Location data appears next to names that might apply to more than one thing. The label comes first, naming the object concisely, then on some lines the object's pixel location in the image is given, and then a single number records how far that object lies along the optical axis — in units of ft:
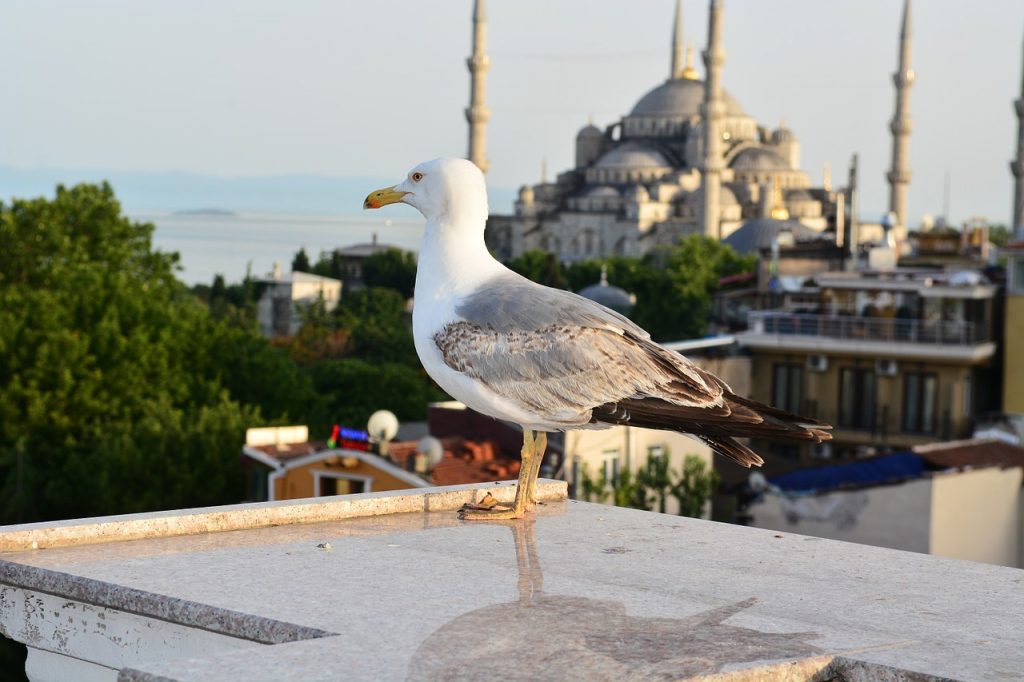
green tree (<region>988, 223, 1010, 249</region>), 283.59
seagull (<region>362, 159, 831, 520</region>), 14.47
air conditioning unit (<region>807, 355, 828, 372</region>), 94.53
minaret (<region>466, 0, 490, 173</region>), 201.26
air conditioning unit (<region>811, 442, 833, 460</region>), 93.15
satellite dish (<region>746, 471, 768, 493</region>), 64.44
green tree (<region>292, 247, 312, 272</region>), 241.14
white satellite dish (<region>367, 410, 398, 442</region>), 58.70
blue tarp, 65.21
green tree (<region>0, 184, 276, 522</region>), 76.84
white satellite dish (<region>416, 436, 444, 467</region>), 56.90
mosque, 233.76
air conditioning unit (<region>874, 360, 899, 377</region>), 92.17
